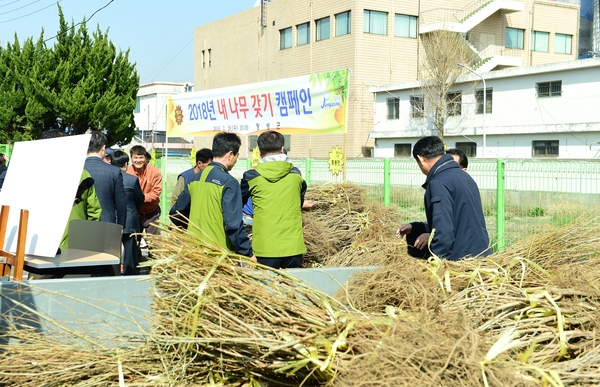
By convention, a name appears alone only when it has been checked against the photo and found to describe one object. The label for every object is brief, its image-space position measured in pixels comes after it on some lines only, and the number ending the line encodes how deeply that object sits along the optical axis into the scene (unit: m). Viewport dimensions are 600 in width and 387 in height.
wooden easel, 3.79
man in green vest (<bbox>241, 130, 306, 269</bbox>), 5.05
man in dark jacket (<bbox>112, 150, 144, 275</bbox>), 6.98
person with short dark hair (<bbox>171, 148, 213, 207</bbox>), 7.68
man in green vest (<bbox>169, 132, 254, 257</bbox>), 4.81
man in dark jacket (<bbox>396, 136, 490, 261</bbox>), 4.08
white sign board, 4.12
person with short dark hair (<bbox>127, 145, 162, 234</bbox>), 8.78
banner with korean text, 10.18
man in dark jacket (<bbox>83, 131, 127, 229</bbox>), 6.08
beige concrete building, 39.91
